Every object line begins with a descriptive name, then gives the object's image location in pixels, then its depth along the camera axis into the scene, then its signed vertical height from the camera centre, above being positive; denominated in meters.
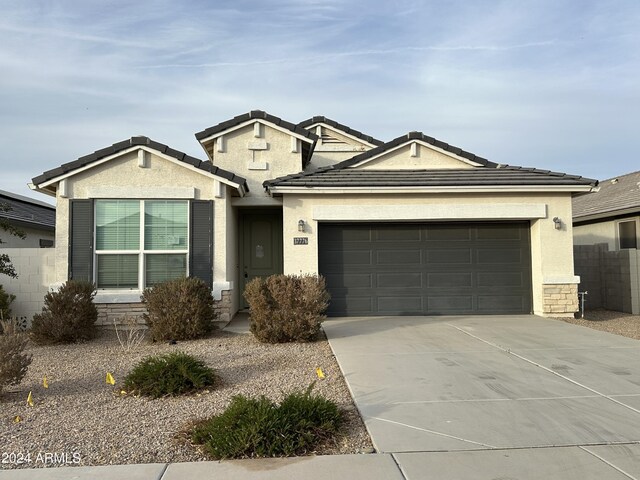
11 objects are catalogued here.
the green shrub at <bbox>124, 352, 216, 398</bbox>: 6.04 -1.30
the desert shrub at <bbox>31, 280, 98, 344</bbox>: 9.25 -0.86
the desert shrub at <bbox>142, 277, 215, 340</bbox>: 9.27 -0.76
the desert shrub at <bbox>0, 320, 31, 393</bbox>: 5.83 -1.01
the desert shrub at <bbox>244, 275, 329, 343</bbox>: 8.81 -0.71
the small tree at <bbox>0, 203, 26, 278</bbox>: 10.16 +0.20
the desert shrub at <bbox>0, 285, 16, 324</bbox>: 10.55 -0.66
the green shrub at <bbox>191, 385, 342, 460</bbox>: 4.41 -1.44
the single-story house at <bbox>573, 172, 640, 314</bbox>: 13.23 +0.68
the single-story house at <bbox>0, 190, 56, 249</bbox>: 15.76 +1.60
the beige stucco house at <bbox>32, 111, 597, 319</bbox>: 11.05 +1.08
